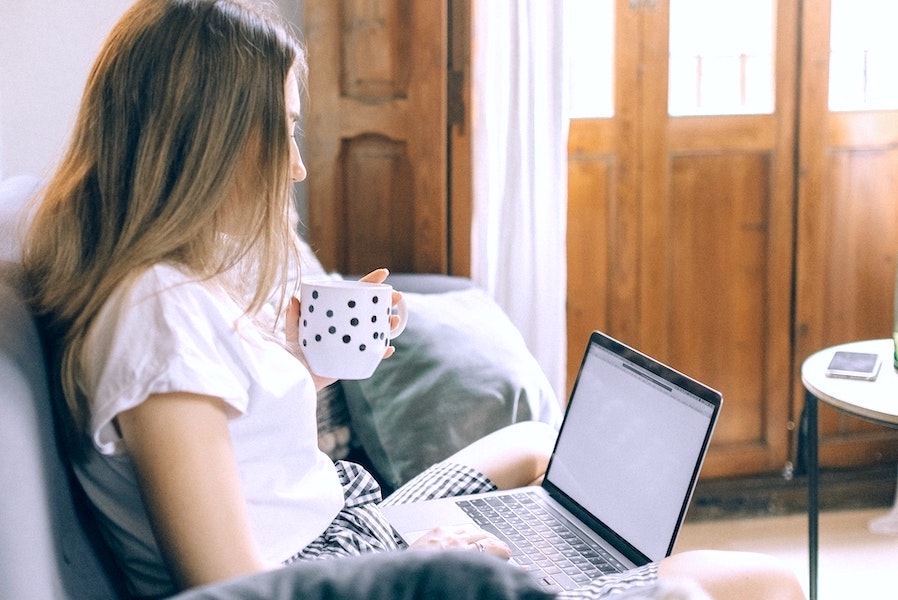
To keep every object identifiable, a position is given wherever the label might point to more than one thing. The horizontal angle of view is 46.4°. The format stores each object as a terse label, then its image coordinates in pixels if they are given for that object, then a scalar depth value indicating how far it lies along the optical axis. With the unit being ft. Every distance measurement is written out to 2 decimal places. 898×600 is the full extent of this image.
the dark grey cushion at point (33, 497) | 2.55
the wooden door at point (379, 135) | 8.41
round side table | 6.28
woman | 3.08
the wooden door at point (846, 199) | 9.70
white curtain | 8.87
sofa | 1.67
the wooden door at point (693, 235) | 9.52
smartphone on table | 6.96
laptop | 3.87
